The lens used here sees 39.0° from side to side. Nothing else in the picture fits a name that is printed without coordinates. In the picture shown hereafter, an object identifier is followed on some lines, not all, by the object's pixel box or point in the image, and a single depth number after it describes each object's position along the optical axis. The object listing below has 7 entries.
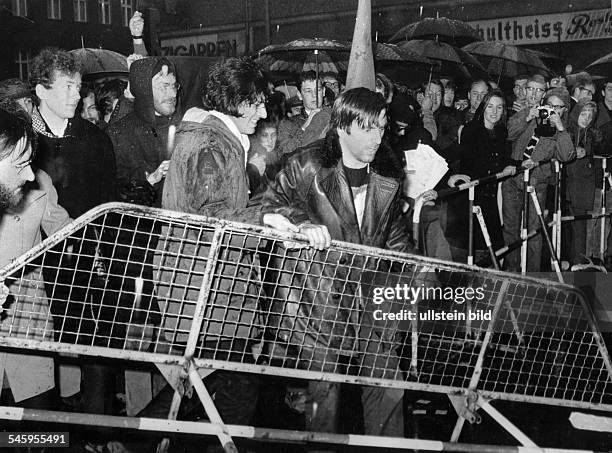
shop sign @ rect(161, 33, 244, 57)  6.75
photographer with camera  7.52
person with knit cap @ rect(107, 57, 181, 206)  5.64
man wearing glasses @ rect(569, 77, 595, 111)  8.91
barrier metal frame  3.10
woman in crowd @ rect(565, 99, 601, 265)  8.20
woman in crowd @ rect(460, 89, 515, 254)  7.25
